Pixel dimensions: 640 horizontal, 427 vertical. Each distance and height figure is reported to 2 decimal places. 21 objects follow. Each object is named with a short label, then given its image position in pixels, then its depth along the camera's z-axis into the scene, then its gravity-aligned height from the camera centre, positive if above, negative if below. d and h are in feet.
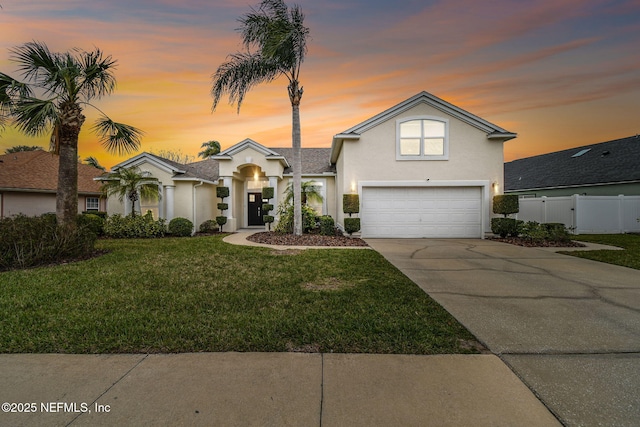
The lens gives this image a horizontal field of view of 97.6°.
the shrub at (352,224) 38.79 -2.02
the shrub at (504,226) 37.88 -2.39
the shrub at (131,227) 42.34 -2.52
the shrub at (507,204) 37.86 +0.64
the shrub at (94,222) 37.08 -1.53
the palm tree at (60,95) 24.03 +10.56
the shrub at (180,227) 43.39 -2.59
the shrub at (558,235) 33.88 -3.21
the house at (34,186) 51.55 +4.95
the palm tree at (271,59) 33.88 +19.04
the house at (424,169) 39.83 +5.84
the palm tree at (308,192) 47.27 +2.96
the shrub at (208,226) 49.37 -2.80
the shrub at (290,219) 40.27 -1.39
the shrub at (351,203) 38.93 +0.90
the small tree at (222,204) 48.78 +1.08
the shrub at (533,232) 34.42 -2.90
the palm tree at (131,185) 42.78 +3.92
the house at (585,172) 54.29 +8.21
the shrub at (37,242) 21.58 -2.60
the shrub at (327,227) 39.34 -2.45
